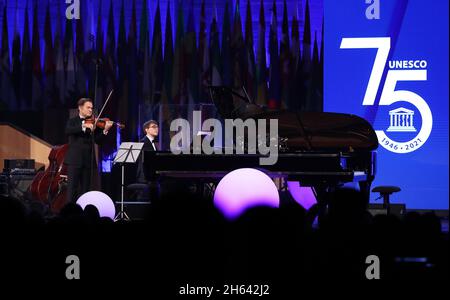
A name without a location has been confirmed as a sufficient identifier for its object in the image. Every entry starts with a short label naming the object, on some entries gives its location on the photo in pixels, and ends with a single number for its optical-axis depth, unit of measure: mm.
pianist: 17297
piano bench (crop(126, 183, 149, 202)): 17078
